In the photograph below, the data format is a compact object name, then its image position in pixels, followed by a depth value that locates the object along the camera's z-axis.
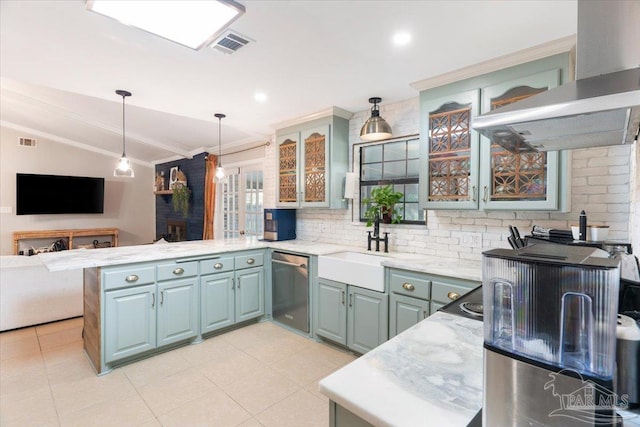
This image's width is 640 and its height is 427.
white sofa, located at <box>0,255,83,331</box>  3.31
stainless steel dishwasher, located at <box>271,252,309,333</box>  3.30
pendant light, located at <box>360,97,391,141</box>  3.00
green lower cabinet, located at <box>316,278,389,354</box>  2.66
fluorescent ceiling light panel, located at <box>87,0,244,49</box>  1.67
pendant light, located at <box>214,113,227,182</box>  3.81
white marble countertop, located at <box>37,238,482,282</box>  2.35
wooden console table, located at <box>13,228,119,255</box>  6.25
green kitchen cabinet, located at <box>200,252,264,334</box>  3.19
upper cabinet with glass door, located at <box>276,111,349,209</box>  3.54
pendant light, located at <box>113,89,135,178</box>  3.08
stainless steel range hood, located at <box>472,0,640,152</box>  0.84
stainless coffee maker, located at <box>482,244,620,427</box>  0.56
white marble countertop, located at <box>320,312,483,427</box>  0.75
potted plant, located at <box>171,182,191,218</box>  6.71
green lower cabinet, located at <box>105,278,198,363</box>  2.58
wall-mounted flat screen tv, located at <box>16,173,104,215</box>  6.26
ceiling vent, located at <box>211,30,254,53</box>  2.01
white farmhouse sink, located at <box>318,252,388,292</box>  2.67
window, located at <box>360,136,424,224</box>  3.23
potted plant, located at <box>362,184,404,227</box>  3.12
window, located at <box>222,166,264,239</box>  5.26
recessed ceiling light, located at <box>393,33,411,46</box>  2.01
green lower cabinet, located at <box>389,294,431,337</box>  2.39
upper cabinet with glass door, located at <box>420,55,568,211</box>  2.10
